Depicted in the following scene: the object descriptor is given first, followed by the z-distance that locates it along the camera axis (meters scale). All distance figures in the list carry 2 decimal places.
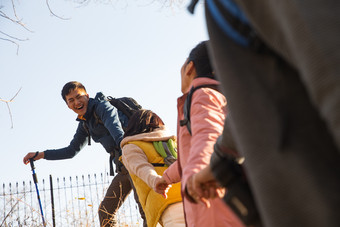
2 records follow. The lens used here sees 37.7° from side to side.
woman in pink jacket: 1.74
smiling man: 5.35
